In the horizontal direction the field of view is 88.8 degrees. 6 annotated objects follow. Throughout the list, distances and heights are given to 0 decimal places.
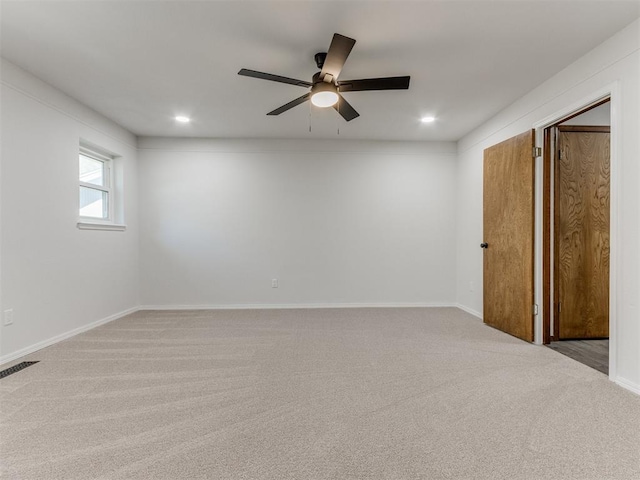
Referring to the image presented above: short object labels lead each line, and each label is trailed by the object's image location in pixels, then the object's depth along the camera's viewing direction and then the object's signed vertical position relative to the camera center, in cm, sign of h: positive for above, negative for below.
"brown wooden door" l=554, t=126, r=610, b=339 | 327 -3
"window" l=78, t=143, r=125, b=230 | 377 +55
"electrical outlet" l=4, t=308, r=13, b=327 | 263 -66
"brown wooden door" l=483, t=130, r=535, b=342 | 317 -3
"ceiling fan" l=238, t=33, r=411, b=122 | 220 +109
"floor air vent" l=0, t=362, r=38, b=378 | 239 -102
